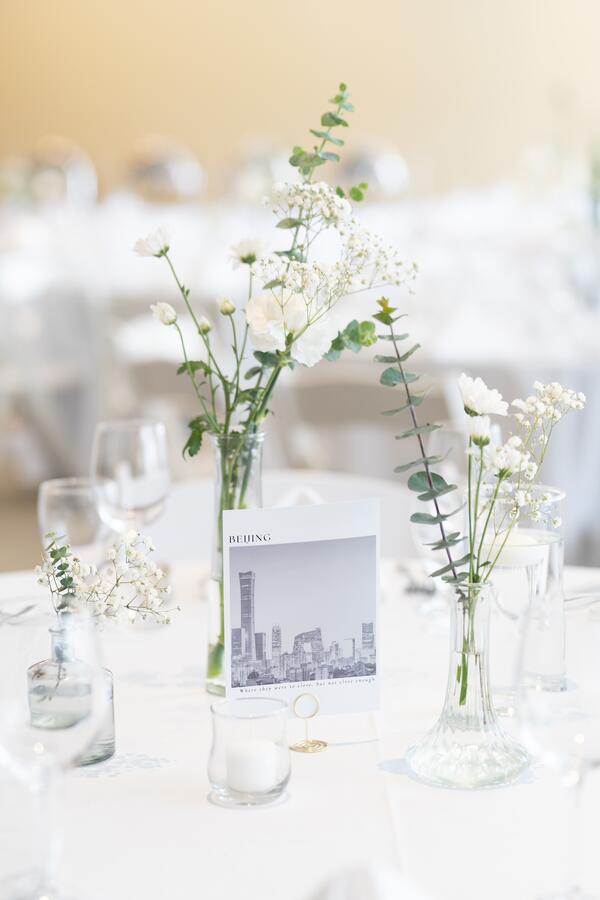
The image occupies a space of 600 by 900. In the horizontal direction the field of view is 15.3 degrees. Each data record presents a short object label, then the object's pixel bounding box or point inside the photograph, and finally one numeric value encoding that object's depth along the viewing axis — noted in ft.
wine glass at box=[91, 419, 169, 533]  7.32
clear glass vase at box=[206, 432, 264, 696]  6.35
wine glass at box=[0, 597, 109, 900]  5.13
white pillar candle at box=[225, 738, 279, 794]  5.61
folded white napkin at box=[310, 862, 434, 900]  4.92
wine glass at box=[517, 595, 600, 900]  5.18
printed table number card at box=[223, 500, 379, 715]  6.07
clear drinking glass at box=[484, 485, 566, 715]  6.16
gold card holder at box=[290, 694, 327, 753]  6.09
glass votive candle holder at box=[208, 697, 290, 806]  5.61
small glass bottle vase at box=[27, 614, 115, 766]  5.26
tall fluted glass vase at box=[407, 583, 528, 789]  5.73
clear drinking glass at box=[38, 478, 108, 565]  7.59
